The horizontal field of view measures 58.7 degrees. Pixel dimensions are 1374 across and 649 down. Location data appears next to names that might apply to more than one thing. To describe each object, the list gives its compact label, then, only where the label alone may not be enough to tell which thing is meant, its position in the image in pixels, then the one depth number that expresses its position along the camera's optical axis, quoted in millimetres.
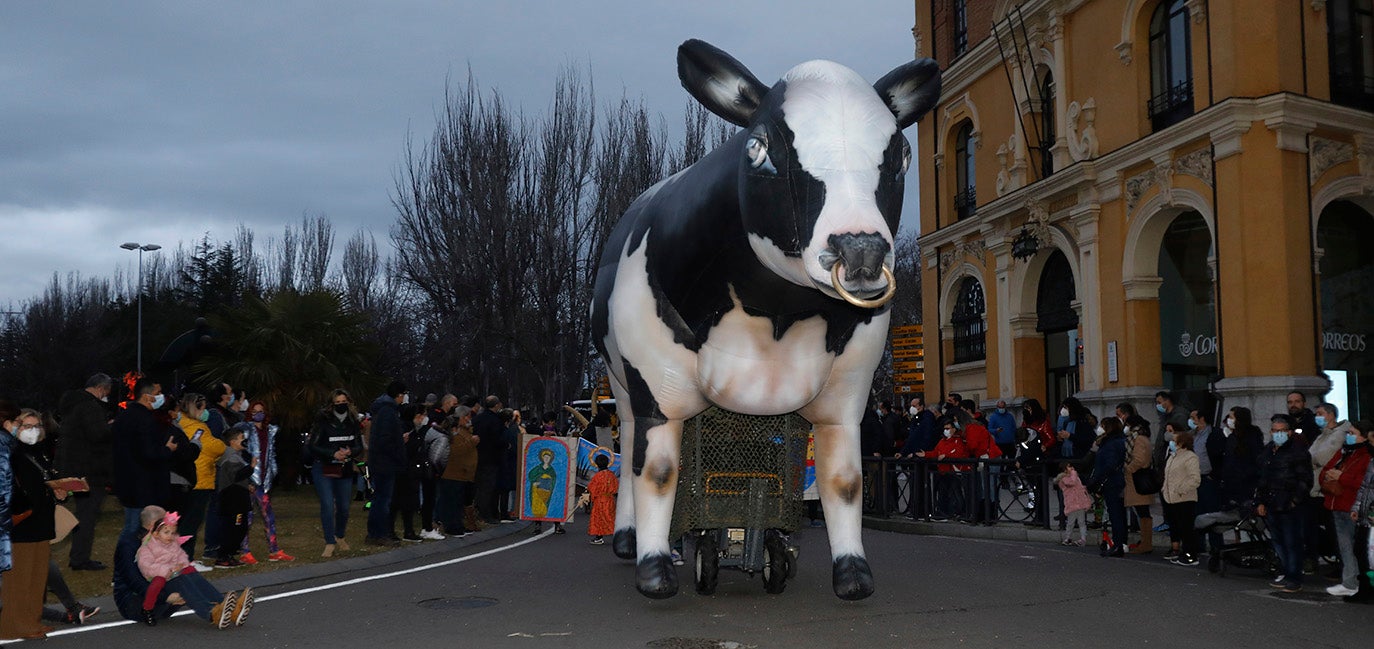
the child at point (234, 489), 10891
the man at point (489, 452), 15355
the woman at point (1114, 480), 12672
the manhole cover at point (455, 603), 8344
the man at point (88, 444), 11242
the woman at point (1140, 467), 12680
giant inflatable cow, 5570
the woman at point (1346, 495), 9289
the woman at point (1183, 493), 12008
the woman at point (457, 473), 14438
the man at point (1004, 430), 19938
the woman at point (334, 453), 11719
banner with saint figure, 14875
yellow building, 20094
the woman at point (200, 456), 10680
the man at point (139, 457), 9250
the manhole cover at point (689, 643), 6566
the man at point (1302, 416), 12156
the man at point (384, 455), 12500
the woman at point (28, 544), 7277
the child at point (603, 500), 13250
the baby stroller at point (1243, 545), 10758
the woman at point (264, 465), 11578
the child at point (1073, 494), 13695
